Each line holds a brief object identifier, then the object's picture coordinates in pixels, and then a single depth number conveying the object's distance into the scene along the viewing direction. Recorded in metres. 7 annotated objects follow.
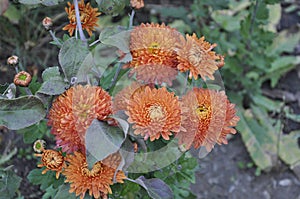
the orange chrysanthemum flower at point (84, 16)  0.76
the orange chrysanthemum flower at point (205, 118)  0.69
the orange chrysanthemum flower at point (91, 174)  0.69
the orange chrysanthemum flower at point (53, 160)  0.70
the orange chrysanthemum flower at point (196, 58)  0.70
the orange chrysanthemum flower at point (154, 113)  0.67
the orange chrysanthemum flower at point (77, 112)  0.66
